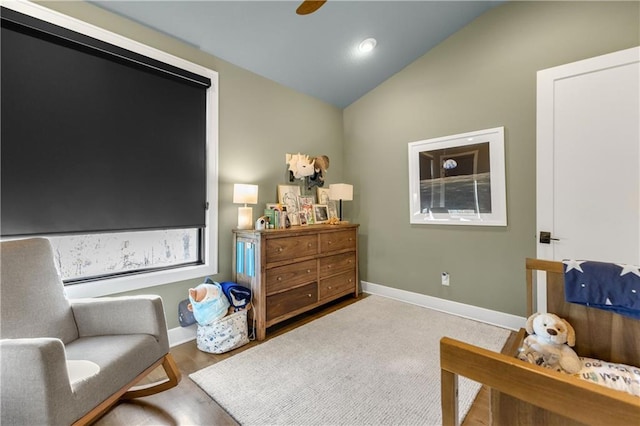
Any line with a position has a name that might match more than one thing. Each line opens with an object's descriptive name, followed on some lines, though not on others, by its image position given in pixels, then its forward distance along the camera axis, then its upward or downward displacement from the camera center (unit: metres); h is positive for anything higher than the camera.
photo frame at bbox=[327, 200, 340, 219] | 3.63 +0.05
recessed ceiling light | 2.78 +1.72
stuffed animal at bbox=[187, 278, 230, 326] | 2.16 -0.71
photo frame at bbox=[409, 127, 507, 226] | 2.63 +0.34
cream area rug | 1.53 -1.10
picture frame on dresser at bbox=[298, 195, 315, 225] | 3.29 +0.07
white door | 2.01 +0.41
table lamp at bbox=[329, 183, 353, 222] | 3.42 +0.26
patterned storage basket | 2.15 -0.97
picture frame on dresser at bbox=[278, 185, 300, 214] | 3.13 +0.18
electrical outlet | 2.96 -0.71
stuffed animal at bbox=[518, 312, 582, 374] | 1.15 -0.59
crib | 0.57 -0.42
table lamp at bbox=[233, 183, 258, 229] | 2.58 +0.13
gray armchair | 1.02 -0.63
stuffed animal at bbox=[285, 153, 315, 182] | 3.19 +0.55
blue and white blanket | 1.14 -0.32
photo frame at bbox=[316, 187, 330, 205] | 3.56 +0.22
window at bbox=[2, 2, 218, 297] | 1.82 -0.10
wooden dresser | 2.41 -0.54
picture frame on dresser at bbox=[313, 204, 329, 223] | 3.41 +0.00
